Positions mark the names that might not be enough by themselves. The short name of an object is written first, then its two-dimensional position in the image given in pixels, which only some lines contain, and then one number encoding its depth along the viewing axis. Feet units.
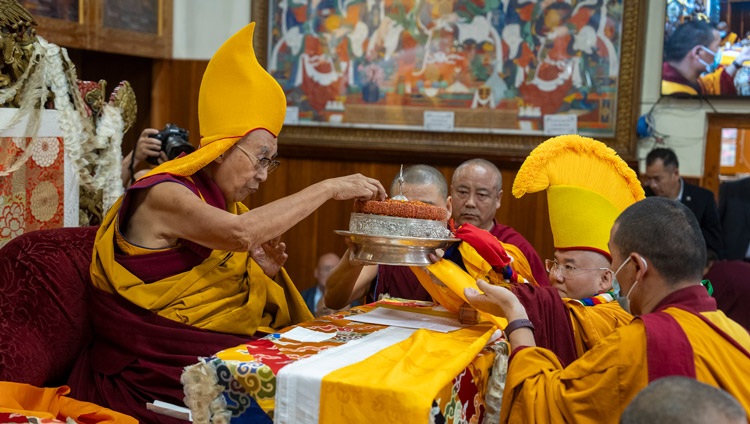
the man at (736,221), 18.06
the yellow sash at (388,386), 5.66
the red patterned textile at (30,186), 9.80
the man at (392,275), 9.59
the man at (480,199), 12.46
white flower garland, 10.14
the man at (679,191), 17.48
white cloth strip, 5.95
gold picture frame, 18.49
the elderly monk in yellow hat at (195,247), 7.91
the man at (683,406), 4.81
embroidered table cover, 6.08
